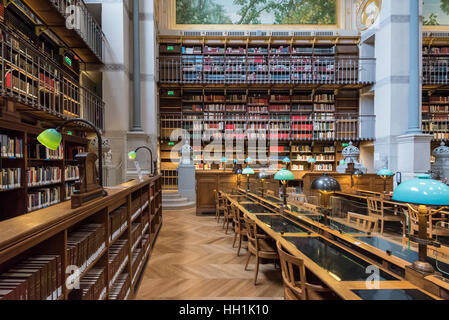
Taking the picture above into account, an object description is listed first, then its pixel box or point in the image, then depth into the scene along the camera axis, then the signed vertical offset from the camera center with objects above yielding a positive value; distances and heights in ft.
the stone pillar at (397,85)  25.52 +8.19
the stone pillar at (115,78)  22.43 +7.42
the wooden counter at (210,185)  21.56 -2.53
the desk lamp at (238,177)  18.78 -1.85
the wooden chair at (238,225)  12.03 -3.58
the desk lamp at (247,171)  14.98 -0.87
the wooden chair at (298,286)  5.12 -2.98
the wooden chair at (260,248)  9.19 -3.65
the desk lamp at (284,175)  9.75 -0.74
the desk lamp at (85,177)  4.36 -0.43
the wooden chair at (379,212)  14.40 -3.57
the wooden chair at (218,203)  18.98 -3.81
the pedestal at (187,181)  26.13 -2.58
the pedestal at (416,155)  24.07 +0.12
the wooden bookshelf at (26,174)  10.83 -0.79
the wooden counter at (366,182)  23.90 -2.52
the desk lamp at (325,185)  7.67 -0.90
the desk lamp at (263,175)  15.01 -1.12
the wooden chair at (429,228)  8.68 -2.95
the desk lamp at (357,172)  18.85 -1.25
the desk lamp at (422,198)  4.18 -0.73
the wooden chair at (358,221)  9.24 -2.45
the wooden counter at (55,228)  2.87 -1.03
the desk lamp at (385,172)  14.98 -0.97
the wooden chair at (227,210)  15.67 -3.55
